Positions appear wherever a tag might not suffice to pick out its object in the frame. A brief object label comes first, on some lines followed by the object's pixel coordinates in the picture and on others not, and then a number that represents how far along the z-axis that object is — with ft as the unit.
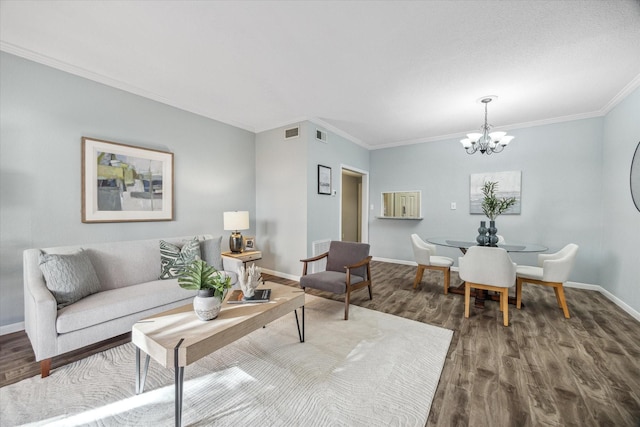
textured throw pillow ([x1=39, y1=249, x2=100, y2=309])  6.38
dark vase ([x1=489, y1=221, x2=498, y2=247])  10.30
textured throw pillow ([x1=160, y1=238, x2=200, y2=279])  9.00
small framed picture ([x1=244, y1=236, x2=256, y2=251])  12.87
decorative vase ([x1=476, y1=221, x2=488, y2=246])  10.42
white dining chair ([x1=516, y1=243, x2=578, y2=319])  8.91
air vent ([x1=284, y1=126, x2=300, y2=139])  13.58
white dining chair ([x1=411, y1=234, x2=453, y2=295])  11.59
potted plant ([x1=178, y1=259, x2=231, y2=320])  5.43
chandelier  10.78
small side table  11.30
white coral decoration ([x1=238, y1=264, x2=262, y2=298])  6.68
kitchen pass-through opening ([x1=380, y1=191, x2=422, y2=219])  17.35
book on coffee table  6.56
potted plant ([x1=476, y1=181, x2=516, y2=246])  10.34
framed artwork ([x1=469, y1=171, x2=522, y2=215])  14.10
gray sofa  5.81
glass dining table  9.73
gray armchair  8.93
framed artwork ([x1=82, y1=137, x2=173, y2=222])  9.11
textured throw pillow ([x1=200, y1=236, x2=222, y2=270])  9.94
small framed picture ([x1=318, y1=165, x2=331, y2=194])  14.21
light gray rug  4.73
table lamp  12.09
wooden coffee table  4.39
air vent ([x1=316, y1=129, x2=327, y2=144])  14.02
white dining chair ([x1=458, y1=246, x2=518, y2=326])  8.48
